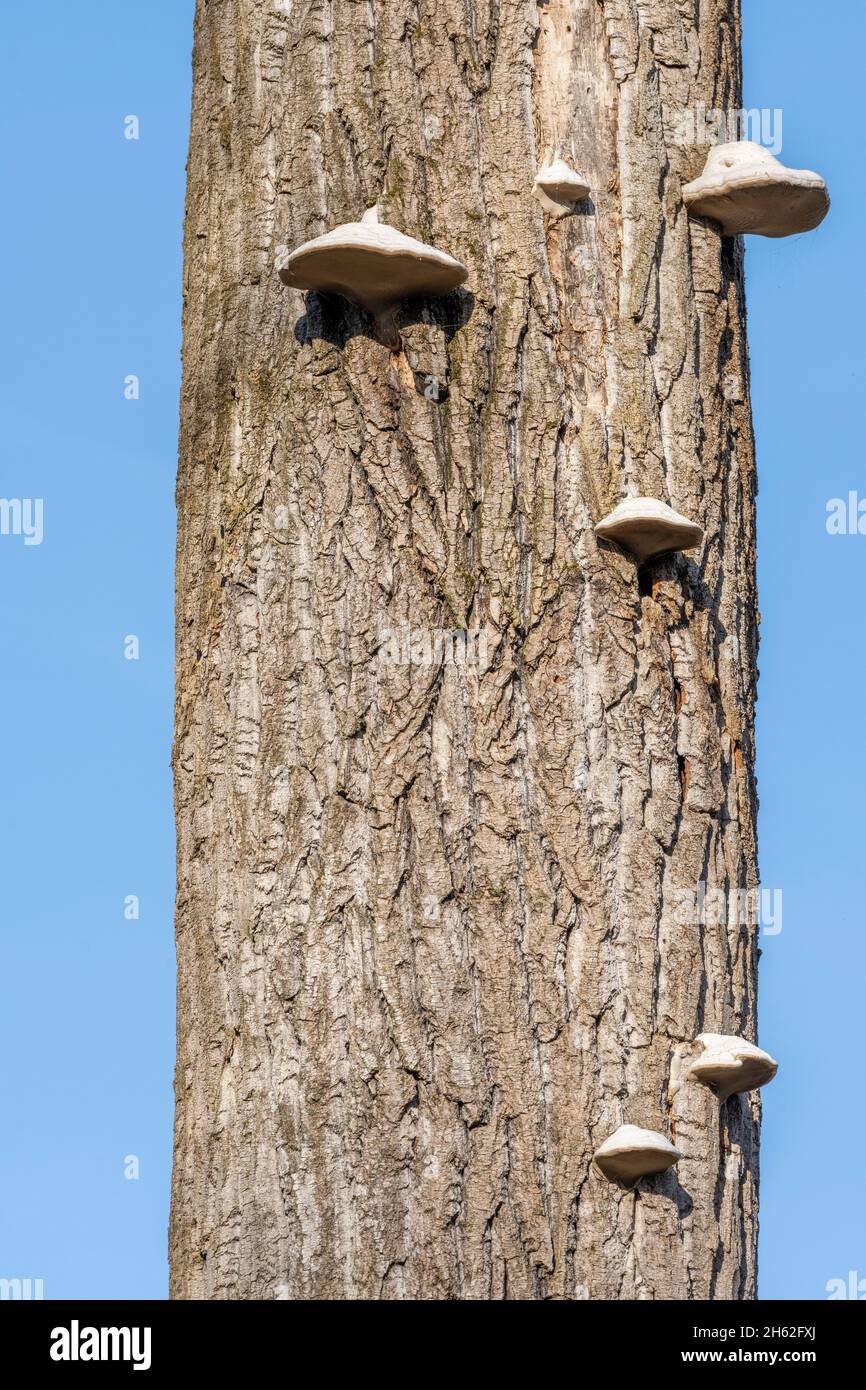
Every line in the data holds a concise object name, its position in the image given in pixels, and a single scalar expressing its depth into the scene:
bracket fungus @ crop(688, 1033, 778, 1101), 7.16
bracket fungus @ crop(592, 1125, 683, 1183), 6.83
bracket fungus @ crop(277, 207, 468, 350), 7.26
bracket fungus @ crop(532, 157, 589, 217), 7.74
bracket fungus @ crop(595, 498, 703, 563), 7.36
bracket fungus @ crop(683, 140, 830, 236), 7.83
